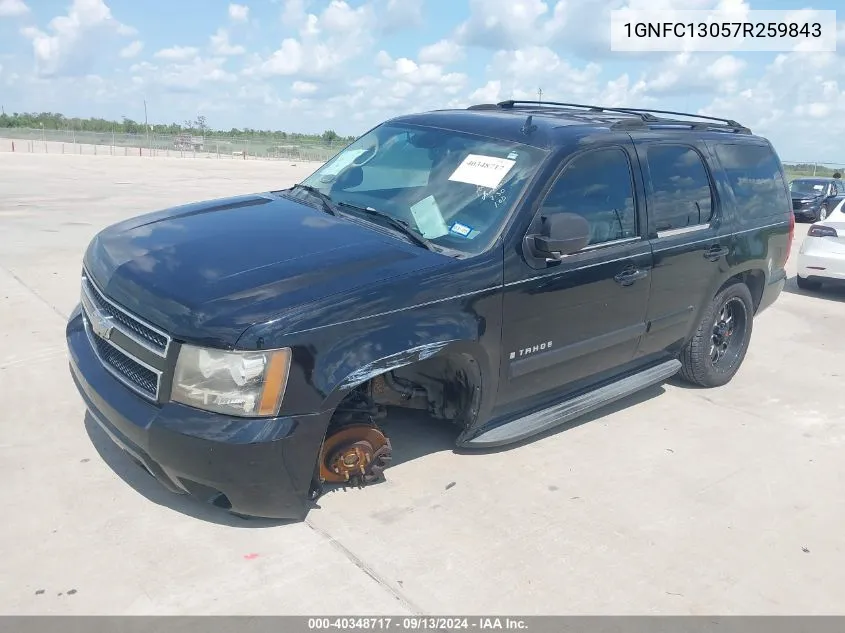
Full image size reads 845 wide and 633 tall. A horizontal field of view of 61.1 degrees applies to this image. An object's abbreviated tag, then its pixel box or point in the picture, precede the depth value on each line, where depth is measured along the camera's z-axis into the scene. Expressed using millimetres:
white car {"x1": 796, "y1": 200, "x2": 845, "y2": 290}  9141
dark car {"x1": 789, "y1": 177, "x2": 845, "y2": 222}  19281
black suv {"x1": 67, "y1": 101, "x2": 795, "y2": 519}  2977
